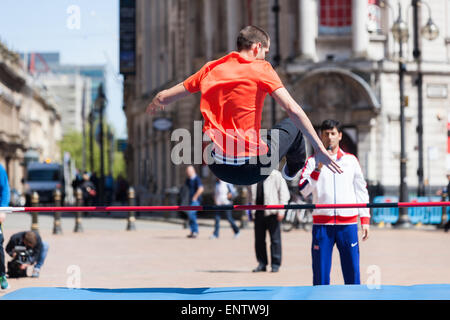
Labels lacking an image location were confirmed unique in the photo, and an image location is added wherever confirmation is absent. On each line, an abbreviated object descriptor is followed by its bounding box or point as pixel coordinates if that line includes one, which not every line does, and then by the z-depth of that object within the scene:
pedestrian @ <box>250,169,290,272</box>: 13.51
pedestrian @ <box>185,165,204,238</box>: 22.16
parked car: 52.78
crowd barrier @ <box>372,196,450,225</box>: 27.05
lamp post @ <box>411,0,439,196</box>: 25.75
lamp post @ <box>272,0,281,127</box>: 32.19
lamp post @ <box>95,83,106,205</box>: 40.84
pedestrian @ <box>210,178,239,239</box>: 21.80
